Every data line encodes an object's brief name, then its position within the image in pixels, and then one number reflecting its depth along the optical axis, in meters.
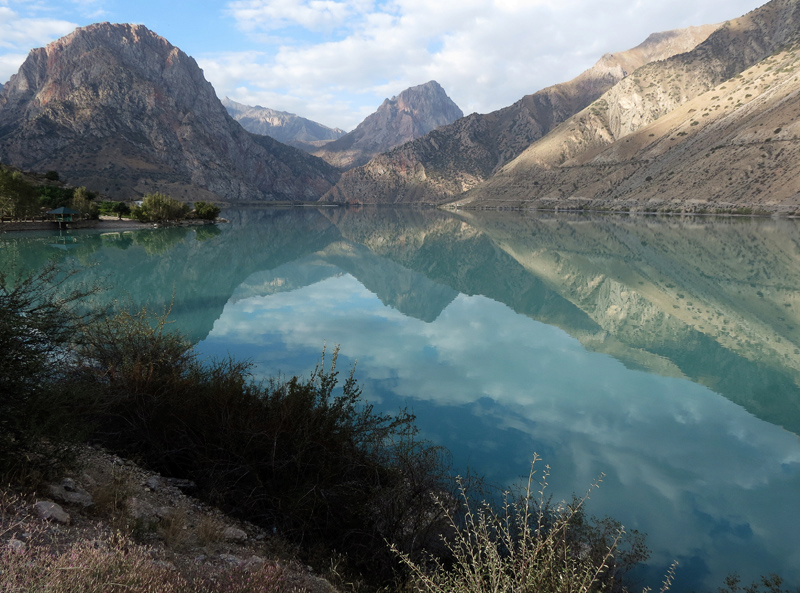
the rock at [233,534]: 4.53
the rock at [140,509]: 4.37
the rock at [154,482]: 5.22
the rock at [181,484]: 5.62
